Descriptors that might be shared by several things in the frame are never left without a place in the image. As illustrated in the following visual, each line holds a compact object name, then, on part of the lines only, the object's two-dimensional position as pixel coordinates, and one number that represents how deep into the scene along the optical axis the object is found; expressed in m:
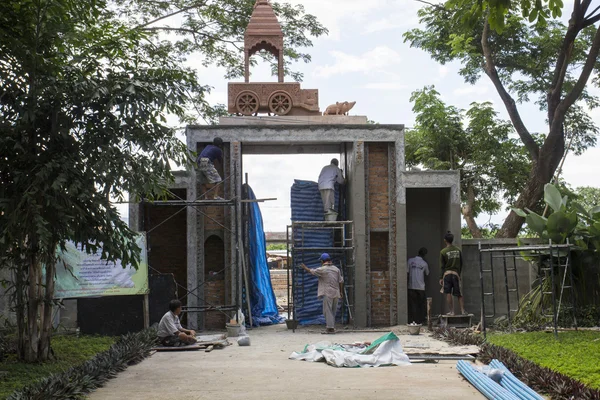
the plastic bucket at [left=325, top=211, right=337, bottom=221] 17.81
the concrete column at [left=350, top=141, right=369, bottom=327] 16.86
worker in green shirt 16.53
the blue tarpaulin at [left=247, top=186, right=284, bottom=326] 17.67
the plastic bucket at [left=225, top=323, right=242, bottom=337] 15.42
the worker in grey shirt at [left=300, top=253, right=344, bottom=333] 15.84
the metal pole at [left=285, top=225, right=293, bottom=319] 16.38
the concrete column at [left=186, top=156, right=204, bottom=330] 16.67
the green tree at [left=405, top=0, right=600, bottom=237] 21.14
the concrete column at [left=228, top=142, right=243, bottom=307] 16.66
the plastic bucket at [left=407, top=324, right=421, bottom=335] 15.27
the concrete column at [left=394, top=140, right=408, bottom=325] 16.97
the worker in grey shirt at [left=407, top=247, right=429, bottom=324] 17.44
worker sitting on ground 13.32
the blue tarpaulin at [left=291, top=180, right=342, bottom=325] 17.62
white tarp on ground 11.24
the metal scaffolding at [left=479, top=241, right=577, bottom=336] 13.24
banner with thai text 13.54
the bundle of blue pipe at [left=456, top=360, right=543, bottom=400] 8.02
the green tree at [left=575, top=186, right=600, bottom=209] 40.56
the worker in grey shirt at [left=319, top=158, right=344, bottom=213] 17.91
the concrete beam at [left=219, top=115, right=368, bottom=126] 17.38
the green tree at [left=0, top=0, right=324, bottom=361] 9.94
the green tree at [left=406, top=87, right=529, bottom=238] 24.62
